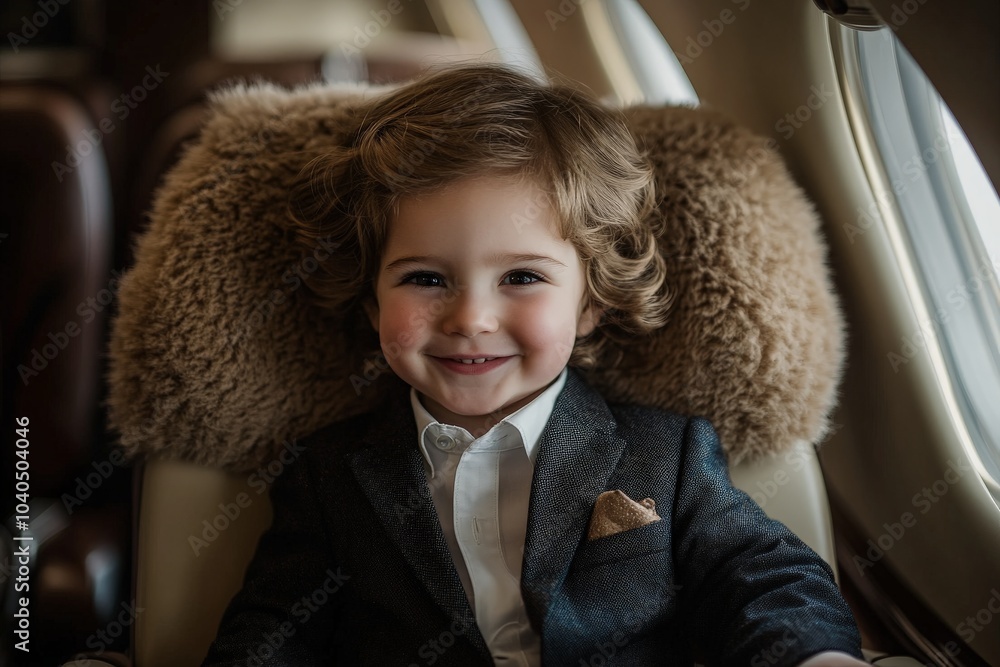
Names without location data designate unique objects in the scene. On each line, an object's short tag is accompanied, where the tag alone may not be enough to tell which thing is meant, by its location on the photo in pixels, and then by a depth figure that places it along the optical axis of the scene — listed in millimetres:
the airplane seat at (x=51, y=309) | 1237
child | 964
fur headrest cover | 1081
